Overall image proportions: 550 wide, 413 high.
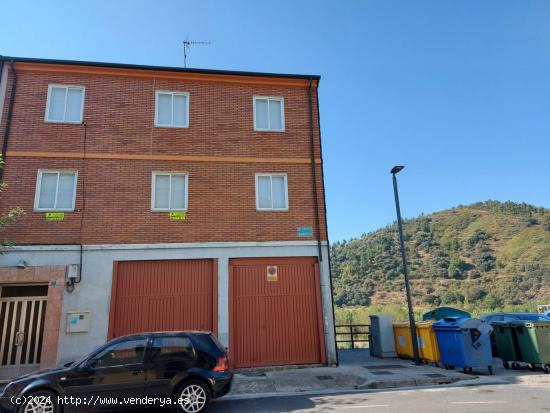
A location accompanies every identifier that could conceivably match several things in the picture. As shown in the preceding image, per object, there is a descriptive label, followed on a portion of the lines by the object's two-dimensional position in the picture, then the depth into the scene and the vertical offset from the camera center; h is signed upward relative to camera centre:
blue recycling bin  10.91 -0.91
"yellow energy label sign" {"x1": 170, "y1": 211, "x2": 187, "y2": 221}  12.64 +3.13
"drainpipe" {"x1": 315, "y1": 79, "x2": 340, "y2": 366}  12.77 +3.59
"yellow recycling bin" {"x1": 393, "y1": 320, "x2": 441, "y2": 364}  12.26 -0.92
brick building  11.68 +3.20
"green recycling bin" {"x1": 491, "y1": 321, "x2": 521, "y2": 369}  11.70 -1.00
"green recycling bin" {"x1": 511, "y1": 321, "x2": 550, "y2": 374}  10.96 -0.95
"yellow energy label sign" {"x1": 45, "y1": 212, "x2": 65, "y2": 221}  12.09 +3.12
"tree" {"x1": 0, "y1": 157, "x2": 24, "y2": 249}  10.67 +2.95
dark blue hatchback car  6.89 -0.96
